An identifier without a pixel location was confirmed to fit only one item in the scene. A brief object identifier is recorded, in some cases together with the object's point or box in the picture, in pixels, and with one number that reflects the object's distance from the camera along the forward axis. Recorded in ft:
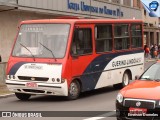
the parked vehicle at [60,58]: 49.67
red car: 30.65
